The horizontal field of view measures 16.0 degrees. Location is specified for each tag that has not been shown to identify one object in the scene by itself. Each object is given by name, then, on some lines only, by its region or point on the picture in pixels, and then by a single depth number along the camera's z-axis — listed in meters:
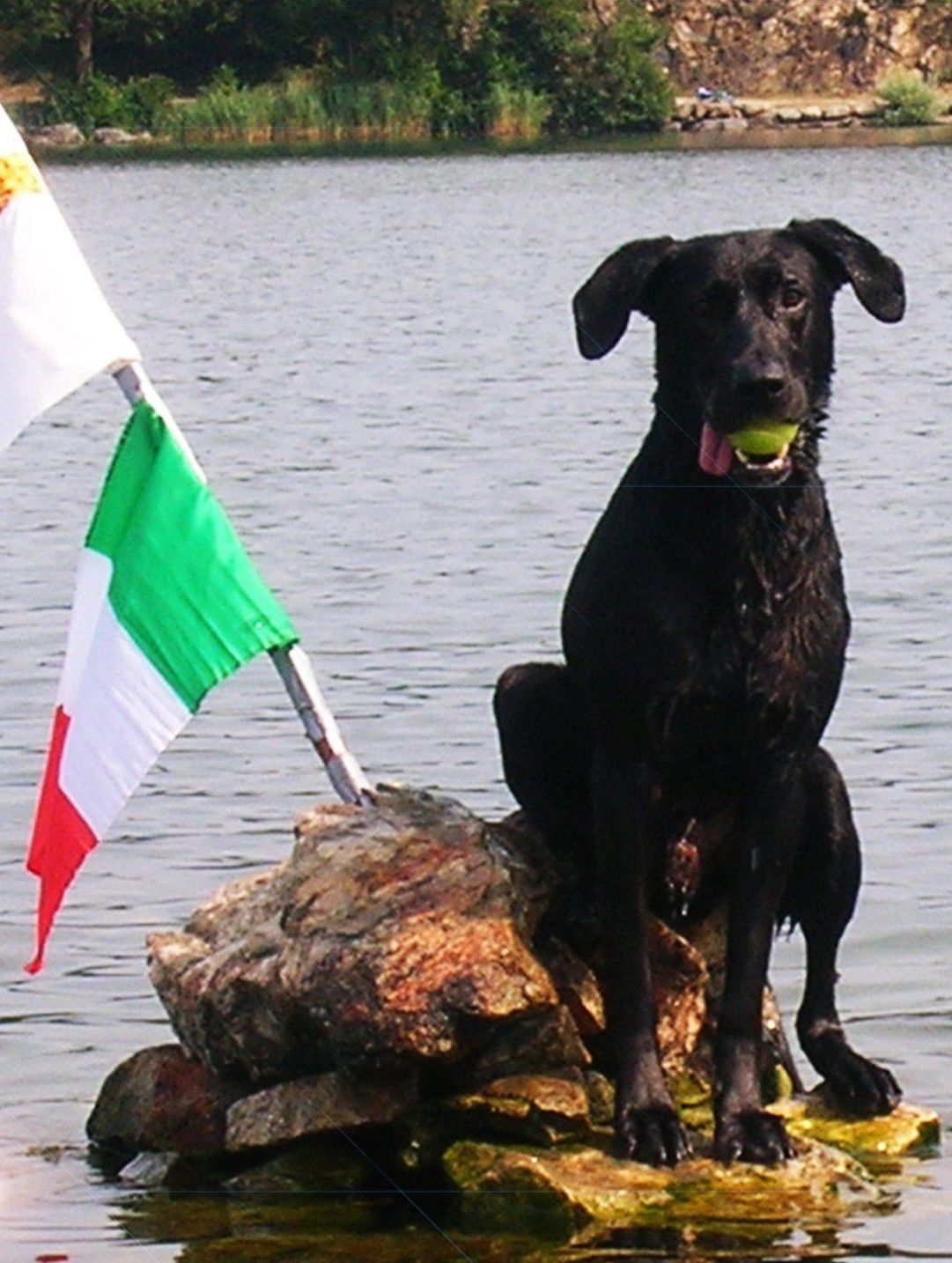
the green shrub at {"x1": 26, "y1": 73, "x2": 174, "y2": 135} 67.88
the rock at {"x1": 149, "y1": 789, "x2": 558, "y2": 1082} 6.67
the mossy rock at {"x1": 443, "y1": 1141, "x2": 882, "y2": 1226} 6.61
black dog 6.65
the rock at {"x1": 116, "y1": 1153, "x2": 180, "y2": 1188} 7.09
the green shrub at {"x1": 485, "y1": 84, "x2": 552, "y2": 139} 75.88
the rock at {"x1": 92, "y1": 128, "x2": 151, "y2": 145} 70.44
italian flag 7.06
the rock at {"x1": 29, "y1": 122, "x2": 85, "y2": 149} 72.19
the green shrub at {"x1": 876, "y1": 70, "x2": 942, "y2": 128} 79.06
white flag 7.08
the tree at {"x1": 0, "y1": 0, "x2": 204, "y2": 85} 55.22
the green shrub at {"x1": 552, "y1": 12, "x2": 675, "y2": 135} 78.38
